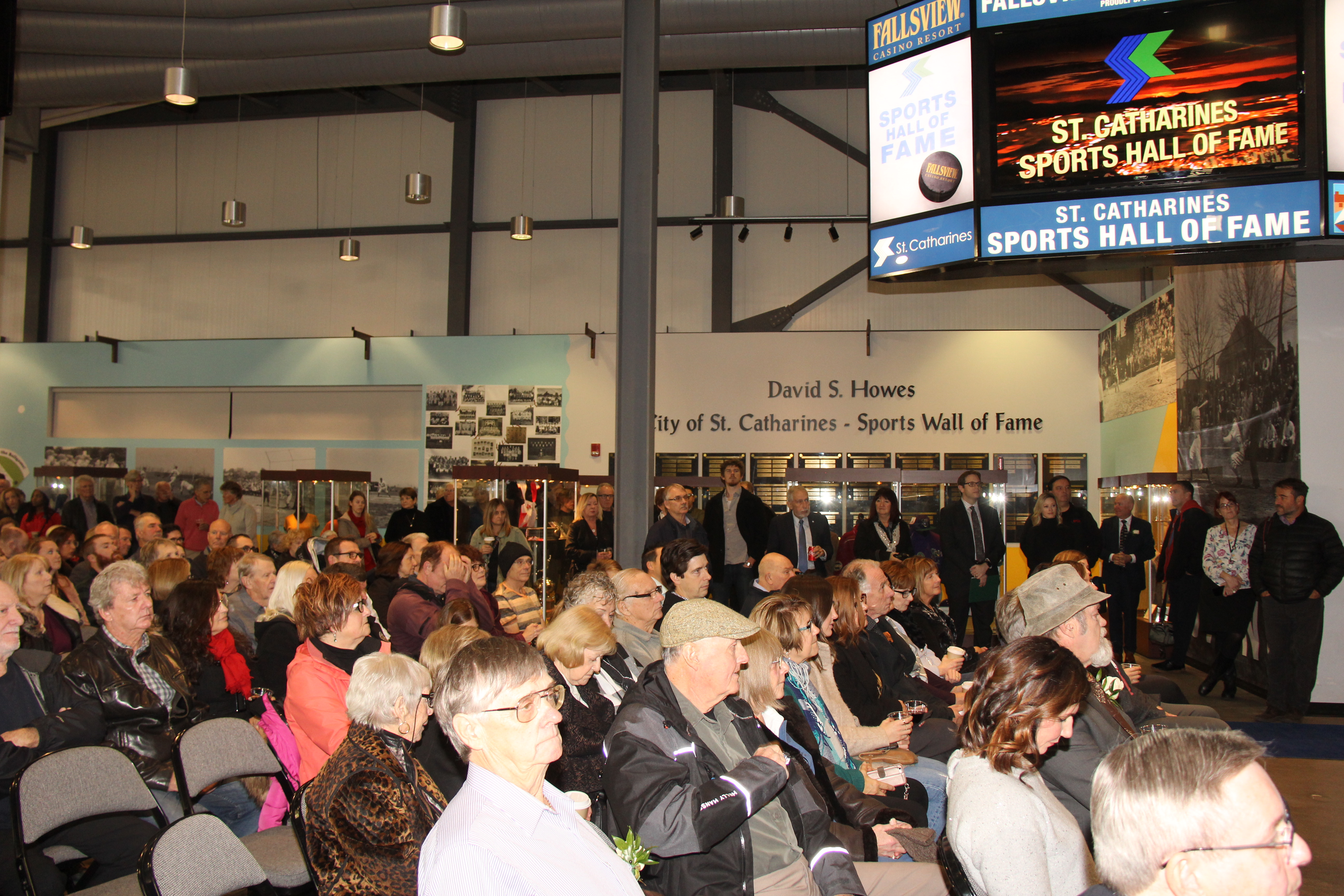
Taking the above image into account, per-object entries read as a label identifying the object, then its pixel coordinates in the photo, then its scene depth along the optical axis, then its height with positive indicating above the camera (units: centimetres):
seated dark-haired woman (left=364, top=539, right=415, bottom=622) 647 -57
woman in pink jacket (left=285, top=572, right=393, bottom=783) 359 -69
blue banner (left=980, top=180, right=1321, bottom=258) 498 +155
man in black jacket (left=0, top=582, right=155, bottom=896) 304 -90
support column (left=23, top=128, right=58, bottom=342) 1638 +431
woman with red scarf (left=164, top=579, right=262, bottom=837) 440 -79
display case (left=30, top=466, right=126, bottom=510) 1373 +12
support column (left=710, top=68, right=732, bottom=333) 1477 +426
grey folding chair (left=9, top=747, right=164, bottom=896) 279 -96
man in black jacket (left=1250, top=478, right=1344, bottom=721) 688 -62
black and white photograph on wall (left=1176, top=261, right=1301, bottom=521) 749 +110
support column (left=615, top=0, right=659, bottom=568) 667 +163
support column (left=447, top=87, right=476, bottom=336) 1531 +441
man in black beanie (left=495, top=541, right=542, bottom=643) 611 -71
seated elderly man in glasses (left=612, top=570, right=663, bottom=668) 494 -56
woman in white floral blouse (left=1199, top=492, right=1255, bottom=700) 771 -68
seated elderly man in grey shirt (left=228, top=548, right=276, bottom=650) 566 -62
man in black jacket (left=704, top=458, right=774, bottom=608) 898 -35
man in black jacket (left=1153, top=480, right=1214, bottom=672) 844 -55
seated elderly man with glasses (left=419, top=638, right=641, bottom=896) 160 -57
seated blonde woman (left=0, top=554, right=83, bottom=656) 469 -56
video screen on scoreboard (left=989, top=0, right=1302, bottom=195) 510 +229
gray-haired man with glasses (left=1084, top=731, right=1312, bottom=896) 136 -48
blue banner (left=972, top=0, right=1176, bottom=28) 545 +292
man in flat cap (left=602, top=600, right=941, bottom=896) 240 -76
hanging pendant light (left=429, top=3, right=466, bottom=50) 720 +359
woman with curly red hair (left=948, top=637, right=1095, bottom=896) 212 -66
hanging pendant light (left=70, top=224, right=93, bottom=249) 1446 +388
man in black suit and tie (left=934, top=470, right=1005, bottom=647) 880 -44
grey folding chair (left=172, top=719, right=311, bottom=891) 314 -100
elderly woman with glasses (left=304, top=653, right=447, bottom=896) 231 -82
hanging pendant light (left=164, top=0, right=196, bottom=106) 835 +363
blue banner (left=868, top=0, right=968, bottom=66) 585 +307
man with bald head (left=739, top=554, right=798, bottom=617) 575 -45
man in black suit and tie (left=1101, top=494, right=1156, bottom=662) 917 -63
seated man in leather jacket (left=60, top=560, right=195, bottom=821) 374 -78
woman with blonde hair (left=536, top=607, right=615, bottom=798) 345 -77
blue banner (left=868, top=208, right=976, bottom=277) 564 +161
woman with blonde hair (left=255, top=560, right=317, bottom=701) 450 -75
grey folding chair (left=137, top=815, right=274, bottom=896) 233 -96
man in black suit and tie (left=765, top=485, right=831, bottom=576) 899 -37
